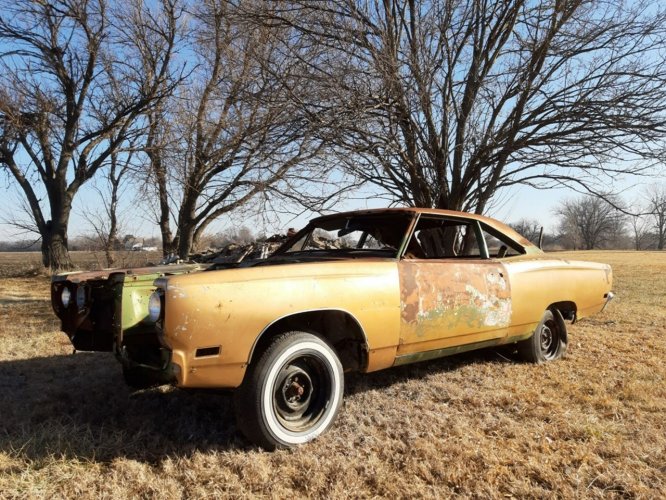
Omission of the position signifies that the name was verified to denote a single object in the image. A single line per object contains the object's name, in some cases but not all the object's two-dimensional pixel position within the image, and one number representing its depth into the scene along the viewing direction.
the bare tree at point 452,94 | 6.97
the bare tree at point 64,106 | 15.05
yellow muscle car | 2.59
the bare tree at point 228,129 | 7.37
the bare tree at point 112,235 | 13.85
